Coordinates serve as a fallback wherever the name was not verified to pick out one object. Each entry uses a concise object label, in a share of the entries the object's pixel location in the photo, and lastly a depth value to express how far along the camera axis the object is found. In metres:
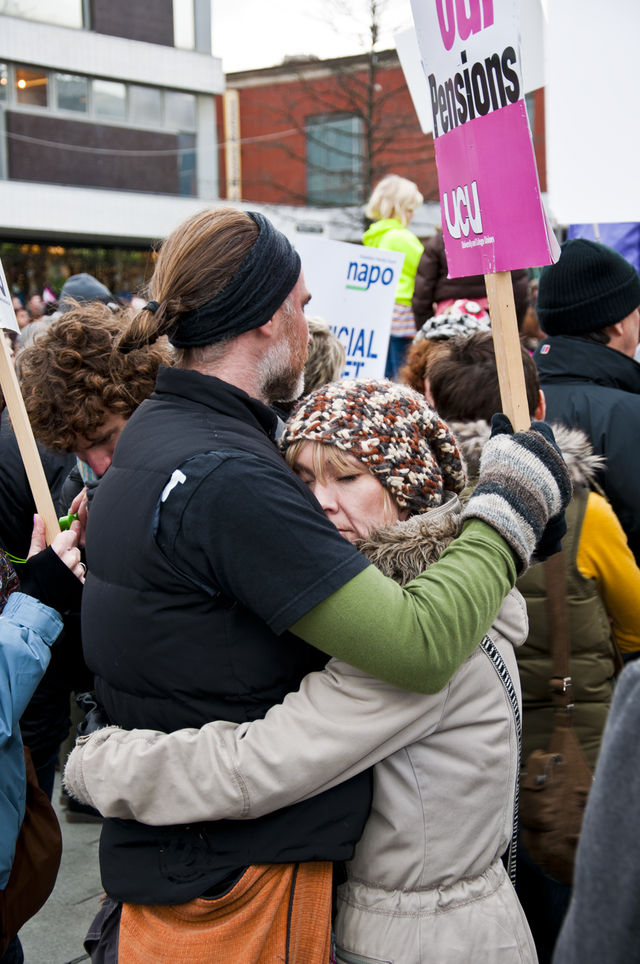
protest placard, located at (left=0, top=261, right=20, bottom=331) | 2.86
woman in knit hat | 1.58
